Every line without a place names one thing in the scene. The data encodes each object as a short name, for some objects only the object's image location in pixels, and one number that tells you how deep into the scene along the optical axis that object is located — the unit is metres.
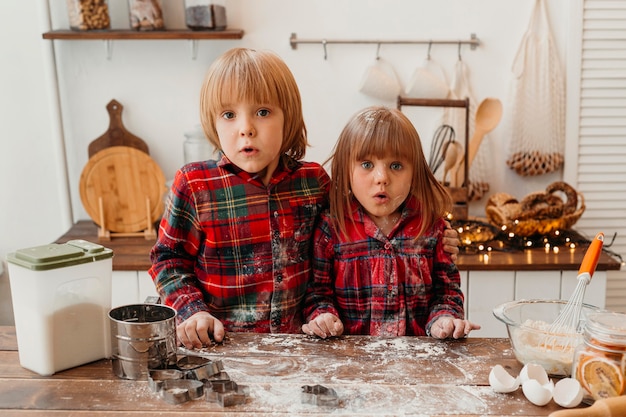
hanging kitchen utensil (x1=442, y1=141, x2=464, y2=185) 2.44
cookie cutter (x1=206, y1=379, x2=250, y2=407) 1.10
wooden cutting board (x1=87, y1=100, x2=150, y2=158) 2.62
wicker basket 2.41
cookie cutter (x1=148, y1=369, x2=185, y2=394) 1.16
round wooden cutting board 2.50
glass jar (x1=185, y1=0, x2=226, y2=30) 2.45
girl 1.44
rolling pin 1.00
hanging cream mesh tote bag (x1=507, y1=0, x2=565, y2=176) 2.54
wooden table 1.09
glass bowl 1.18
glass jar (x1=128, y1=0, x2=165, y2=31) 2.45
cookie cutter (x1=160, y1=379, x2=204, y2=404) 1.10
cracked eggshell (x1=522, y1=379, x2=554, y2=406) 1.09
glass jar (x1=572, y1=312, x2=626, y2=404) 1.06
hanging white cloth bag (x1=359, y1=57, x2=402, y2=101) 2.54
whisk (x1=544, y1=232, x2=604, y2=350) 1.18
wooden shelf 2.43
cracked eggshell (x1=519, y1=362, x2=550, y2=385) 1.14
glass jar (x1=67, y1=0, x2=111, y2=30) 2.46
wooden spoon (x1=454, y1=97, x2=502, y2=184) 2.50
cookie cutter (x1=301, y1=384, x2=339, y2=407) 1.09
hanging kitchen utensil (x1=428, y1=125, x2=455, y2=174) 2.56
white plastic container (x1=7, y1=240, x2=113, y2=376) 1.18
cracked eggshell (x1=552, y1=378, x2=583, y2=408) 1.08
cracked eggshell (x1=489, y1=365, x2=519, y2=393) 1.13
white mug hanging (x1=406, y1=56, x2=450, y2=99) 2.53
